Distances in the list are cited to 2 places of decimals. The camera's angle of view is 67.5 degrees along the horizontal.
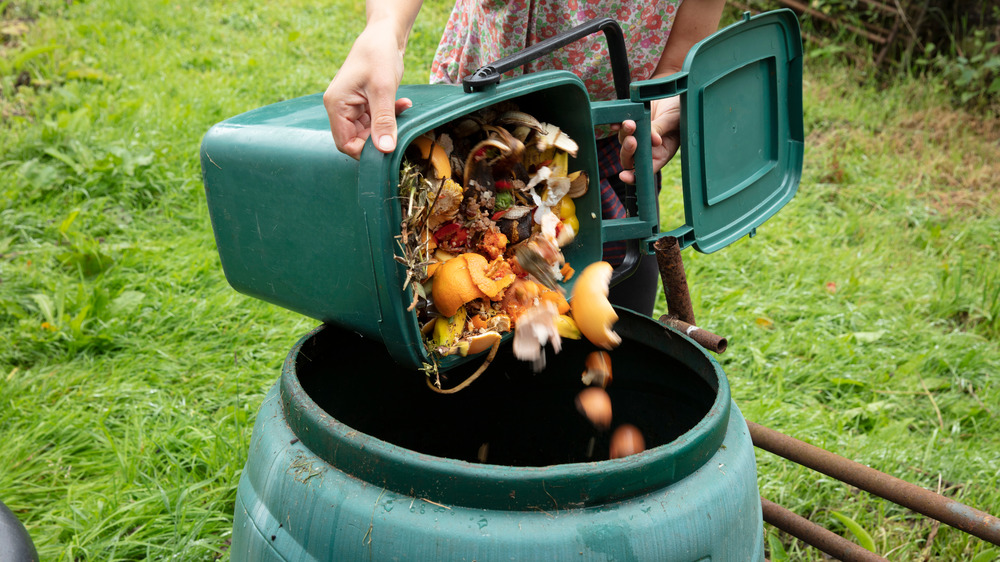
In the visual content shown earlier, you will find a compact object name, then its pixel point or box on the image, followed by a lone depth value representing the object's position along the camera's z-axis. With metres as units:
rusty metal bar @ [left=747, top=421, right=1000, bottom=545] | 1.37
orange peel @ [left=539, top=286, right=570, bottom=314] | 1.33
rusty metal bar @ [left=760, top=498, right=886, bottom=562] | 1.57
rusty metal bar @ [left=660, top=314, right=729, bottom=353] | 1.43
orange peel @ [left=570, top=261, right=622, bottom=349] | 1.28
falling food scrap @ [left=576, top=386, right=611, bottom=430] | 1.52
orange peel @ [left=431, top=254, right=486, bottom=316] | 1.17
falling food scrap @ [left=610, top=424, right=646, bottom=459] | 1.52
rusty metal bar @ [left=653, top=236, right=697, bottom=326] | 1.57
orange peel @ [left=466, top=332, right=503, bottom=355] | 1.19
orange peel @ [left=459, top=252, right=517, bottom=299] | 1.19
